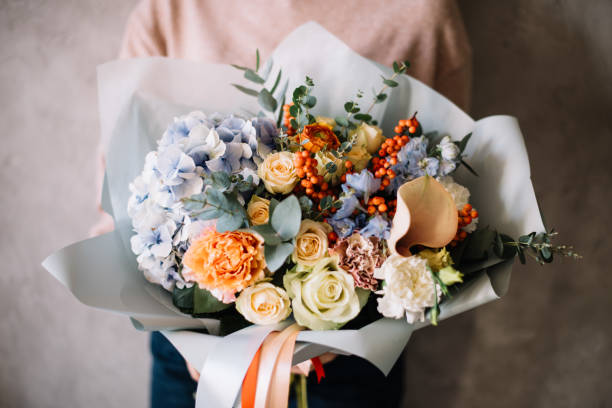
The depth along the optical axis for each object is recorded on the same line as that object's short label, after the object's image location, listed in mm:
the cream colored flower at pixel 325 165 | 491
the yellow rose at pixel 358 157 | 522
